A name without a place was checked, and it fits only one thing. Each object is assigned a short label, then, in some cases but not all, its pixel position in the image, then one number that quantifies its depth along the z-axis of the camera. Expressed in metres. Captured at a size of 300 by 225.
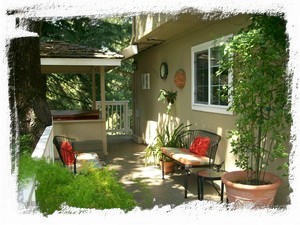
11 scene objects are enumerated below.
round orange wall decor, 7.26
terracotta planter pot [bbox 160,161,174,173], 6.60
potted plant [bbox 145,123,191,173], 6.63
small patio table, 4.56
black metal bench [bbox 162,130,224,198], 5.22
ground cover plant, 2.17
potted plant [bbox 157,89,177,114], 7.86
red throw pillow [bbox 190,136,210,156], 5.74
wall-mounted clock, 8.47
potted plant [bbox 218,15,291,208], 3.33
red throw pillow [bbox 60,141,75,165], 5.21
